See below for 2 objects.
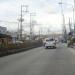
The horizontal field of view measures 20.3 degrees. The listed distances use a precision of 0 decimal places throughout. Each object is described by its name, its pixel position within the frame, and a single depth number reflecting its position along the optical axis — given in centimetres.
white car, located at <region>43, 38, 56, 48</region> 4426
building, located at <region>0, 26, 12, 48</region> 4645
